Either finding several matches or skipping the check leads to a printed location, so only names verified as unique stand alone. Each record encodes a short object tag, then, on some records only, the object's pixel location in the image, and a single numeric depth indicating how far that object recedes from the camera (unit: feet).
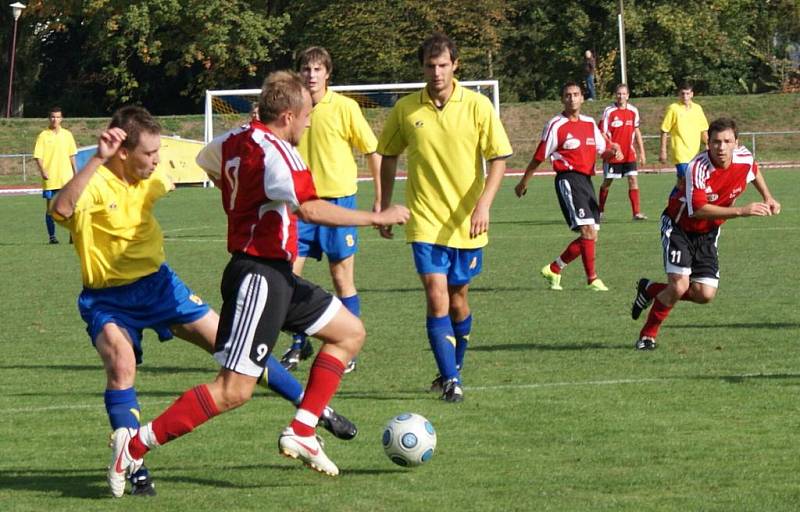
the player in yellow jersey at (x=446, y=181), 52.34
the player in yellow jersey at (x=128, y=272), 40.65
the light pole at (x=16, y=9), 276.16
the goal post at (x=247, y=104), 233.74
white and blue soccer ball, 40.68
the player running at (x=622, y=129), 148.05
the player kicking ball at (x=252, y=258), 37.99
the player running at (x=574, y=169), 90.53
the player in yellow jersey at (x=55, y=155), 140.15
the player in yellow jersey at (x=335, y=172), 62.03
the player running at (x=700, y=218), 61.46
